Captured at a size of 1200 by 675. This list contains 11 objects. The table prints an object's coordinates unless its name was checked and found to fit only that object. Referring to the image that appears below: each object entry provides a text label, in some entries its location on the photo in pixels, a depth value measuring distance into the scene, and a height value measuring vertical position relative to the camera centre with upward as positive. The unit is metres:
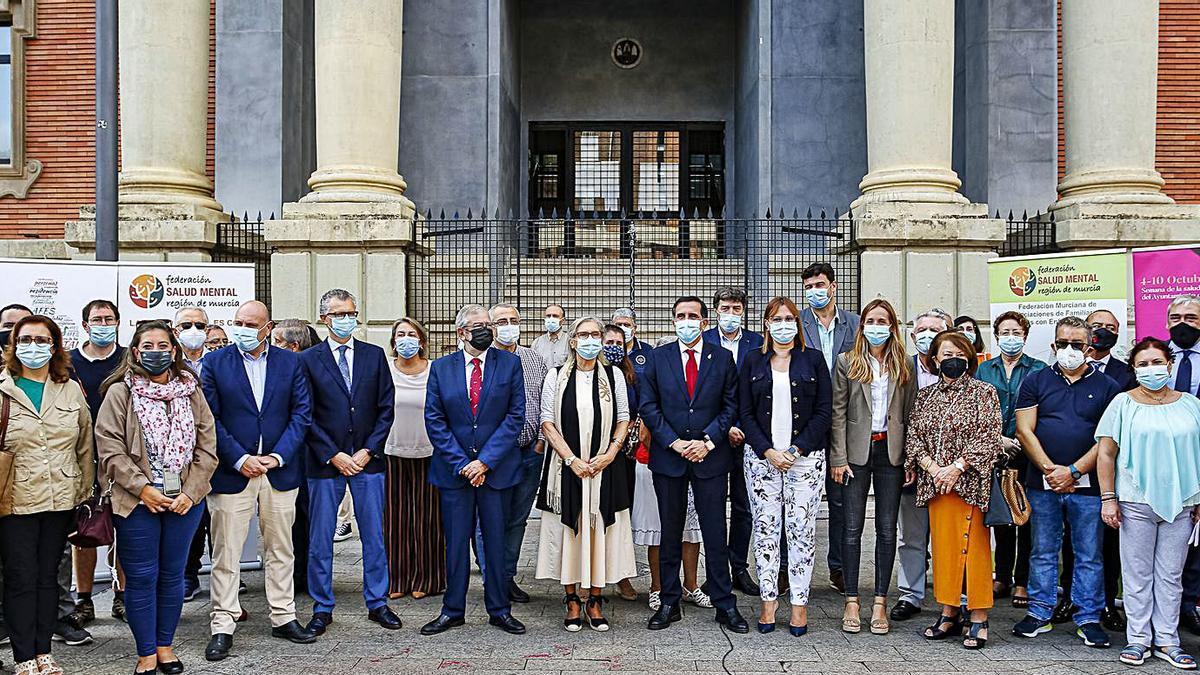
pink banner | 8.81 +0.51
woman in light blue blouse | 6.57 -0.88
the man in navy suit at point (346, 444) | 7.33 -0.67
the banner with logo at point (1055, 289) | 9.17 +0.50
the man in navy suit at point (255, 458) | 6.87 -0.72
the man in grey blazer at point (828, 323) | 8.09 +0.17
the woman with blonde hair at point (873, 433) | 7.22 -0.58
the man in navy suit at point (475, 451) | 7.32 -0.71
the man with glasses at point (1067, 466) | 7.01 -0.78
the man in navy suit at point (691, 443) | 7.29 -0.65
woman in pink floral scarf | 6.16 -0.72
